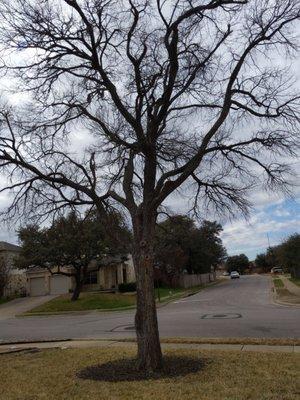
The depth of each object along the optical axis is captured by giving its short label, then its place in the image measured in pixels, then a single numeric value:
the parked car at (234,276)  101.64
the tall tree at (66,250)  39.19
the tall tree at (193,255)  58.28
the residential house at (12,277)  53.38
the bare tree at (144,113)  9.78
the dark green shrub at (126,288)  50.09
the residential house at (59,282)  53.75
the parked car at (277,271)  115.29
